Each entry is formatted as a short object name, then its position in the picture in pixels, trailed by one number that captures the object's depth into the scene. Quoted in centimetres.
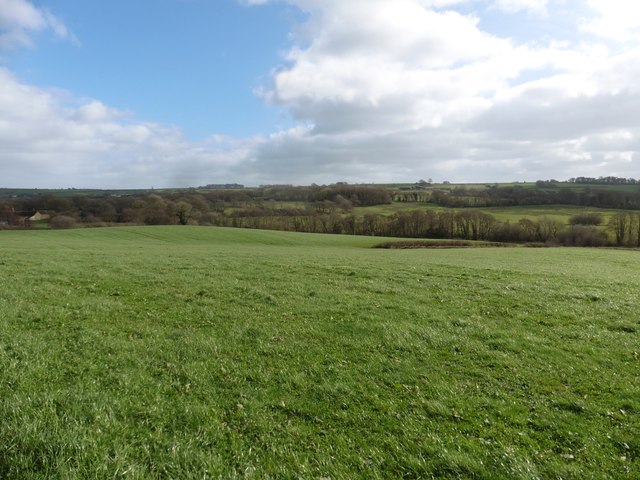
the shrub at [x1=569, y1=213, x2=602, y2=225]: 9556
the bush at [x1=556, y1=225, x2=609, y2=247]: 7925
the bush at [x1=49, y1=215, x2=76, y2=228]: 8401
